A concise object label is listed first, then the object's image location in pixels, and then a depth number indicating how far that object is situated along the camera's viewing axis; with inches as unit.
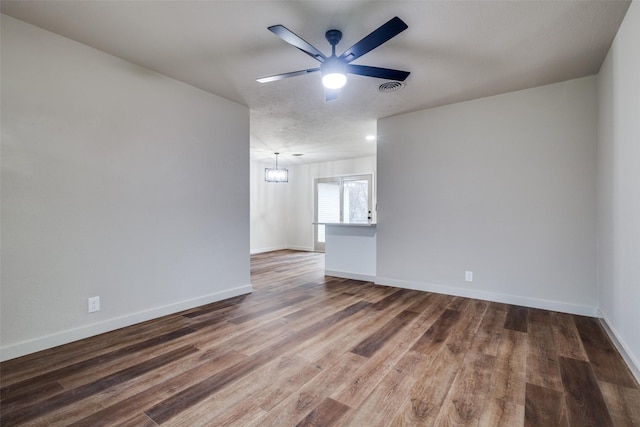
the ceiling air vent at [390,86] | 127.8
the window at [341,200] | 298.7
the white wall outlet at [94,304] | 101.3
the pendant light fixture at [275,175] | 277.1
